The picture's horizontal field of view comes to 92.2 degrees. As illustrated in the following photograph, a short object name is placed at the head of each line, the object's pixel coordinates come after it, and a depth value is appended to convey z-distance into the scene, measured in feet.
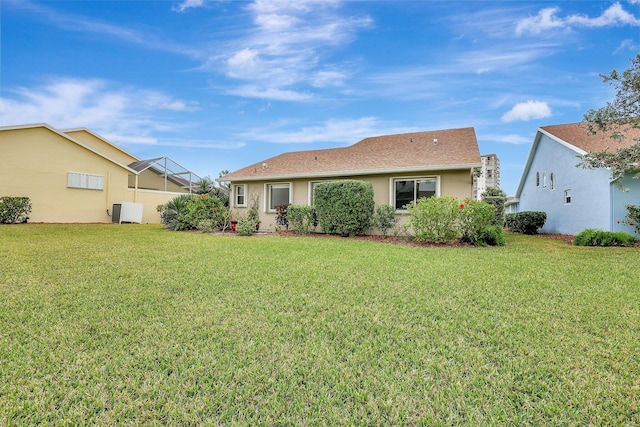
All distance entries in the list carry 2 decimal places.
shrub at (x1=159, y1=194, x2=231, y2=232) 44.80
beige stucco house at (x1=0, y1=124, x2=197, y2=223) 48.14
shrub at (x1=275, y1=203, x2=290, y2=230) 44.98
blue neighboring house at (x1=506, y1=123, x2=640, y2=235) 37.58
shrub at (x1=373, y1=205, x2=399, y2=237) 38.19
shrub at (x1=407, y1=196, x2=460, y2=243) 31.99
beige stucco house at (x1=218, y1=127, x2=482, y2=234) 39.04
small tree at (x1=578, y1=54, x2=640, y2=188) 30.91
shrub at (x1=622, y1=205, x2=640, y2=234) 35.60
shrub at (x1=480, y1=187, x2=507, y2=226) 58.95
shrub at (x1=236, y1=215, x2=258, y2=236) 40.19
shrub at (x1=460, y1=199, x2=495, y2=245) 31.76
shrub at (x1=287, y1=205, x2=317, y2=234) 40.81
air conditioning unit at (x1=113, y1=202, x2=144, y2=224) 57.93
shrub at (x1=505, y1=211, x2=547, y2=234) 54.29
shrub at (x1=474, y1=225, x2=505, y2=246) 32.42
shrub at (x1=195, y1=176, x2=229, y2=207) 74.32
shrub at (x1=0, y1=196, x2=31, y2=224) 43.96
